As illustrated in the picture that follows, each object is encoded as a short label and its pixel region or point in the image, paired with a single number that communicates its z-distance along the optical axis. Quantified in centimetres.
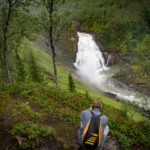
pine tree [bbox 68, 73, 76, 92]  2013
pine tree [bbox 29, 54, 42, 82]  2004
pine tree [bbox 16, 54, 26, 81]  1899
